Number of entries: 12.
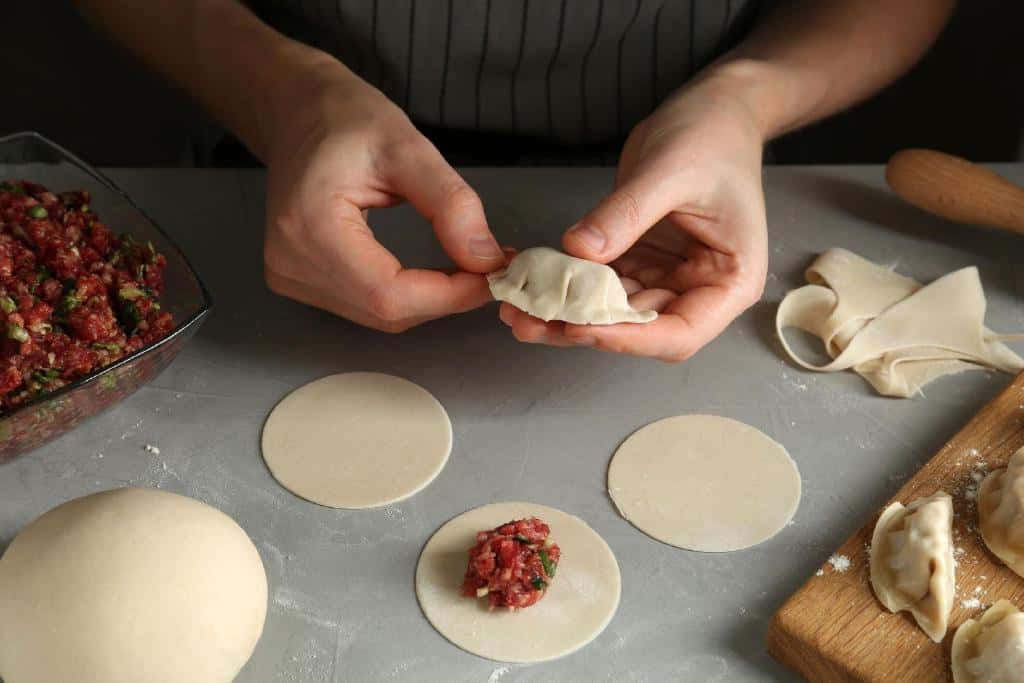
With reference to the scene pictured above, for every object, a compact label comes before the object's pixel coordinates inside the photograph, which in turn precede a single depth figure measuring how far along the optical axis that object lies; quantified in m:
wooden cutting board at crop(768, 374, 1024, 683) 0.60
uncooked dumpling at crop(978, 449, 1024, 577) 0.63
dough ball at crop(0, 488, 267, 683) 0.57
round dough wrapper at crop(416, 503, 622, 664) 0.62
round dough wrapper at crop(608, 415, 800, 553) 0.67
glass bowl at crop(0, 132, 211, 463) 0.62
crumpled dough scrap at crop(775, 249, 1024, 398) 0.74
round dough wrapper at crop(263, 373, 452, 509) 0.68
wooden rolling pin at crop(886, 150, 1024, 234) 0.79
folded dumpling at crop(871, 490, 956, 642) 0.62
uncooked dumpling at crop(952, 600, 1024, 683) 0.58
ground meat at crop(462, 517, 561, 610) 0.63
